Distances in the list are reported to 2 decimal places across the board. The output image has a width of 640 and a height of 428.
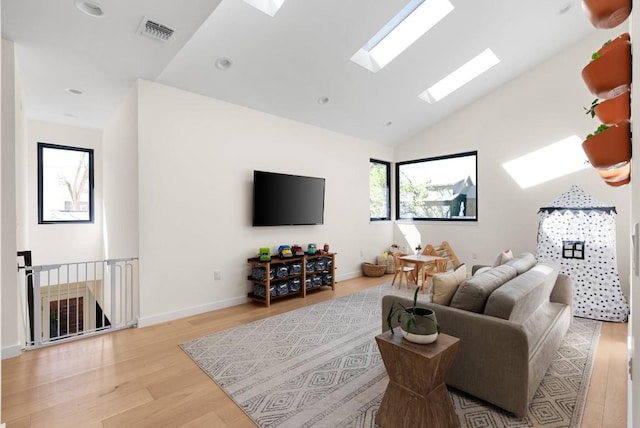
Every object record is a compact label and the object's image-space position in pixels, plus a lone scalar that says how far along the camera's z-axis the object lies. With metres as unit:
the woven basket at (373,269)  5.92
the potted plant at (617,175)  1.25
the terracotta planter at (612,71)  0.92
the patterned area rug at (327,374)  1.94
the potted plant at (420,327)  1.71
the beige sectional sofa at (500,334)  1.85
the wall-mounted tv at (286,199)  4.39
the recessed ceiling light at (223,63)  3.47
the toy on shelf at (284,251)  4.50
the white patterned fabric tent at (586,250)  3.70
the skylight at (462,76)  4.73
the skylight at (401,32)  3.65
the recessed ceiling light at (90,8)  2.38
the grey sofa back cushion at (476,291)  2.09
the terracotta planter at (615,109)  1.01
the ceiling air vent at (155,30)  2.63
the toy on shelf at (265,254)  4.20
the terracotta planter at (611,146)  0.98
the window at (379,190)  6.53
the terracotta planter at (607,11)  0.89
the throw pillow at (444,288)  2.28
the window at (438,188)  5.76
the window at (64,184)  5.15
